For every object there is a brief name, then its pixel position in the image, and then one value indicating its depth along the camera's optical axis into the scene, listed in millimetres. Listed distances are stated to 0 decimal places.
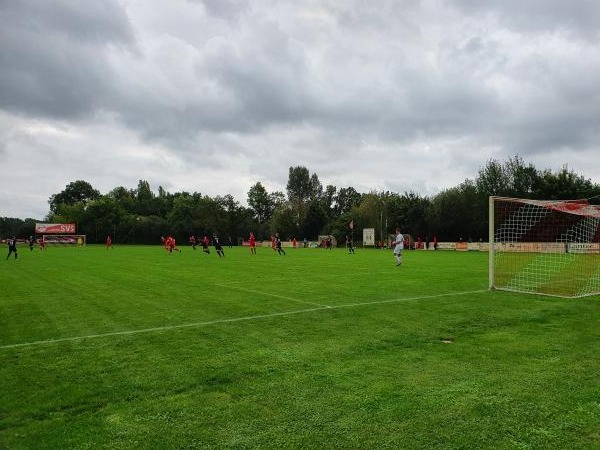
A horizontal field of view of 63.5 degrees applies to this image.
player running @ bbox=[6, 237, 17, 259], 35369
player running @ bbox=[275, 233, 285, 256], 41594
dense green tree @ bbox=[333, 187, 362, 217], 120238
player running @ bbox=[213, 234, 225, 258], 37322
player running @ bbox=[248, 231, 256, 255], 43566
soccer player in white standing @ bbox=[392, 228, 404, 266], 25078
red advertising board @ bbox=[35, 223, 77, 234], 91000
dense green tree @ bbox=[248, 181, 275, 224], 124250
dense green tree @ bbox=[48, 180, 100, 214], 142500
